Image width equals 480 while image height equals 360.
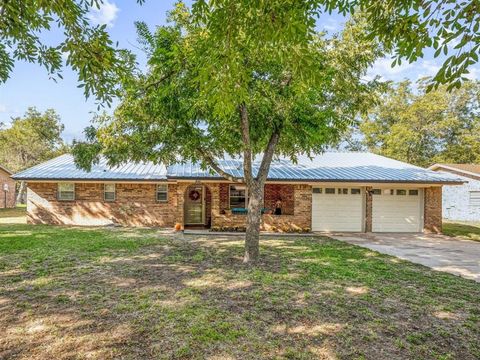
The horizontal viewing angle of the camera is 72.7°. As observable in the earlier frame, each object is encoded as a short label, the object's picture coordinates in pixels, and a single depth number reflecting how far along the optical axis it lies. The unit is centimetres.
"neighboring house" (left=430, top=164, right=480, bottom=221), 2162
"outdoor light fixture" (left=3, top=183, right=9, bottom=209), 2698
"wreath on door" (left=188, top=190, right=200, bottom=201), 1736
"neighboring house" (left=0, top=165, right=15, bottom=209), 2662
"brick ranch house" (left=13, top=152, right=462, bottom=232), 1494
